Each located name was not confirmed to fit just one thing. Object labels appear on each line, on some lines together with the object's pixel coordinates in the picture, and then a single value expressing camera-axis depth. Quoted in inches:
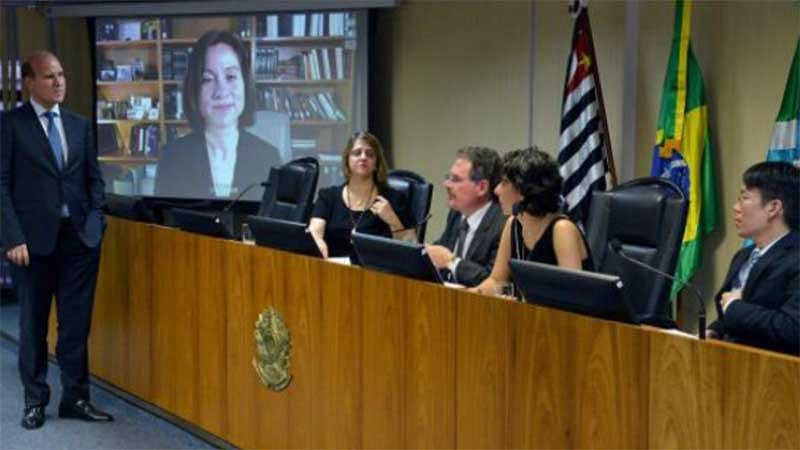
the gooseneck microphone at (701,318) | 87.4
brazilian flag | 194.5
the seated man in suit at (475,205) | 149.9
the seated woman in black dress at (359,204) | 179.8
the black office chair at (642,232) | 137.7
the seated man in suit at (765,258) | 98.0
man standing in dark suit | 169.9
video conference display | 264.8
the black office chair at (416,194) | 181.0
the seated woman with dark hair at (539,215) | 128.1
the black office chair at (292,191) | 197.2
